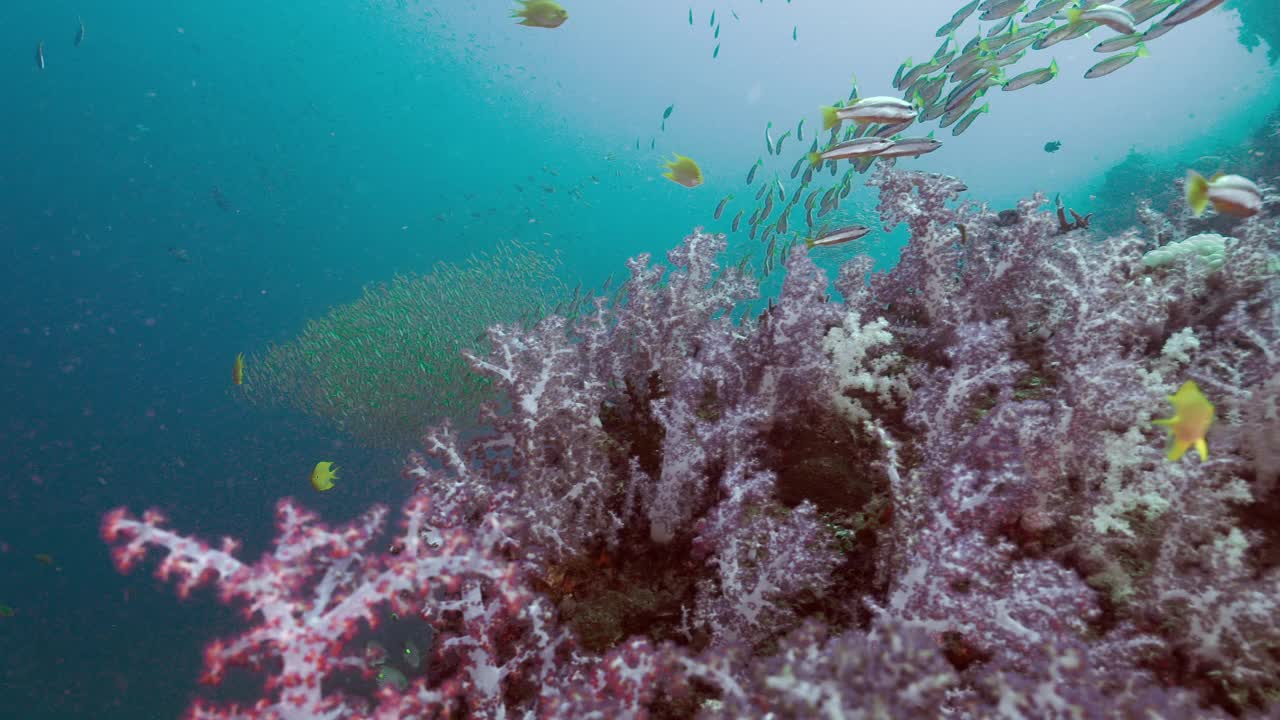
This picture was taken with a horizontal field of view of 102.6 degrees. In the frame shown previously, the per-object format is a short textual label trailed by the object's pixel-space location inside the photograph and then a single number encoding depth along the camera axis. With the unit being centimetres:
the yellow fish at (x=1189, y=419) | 176
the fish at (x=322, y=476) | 651
